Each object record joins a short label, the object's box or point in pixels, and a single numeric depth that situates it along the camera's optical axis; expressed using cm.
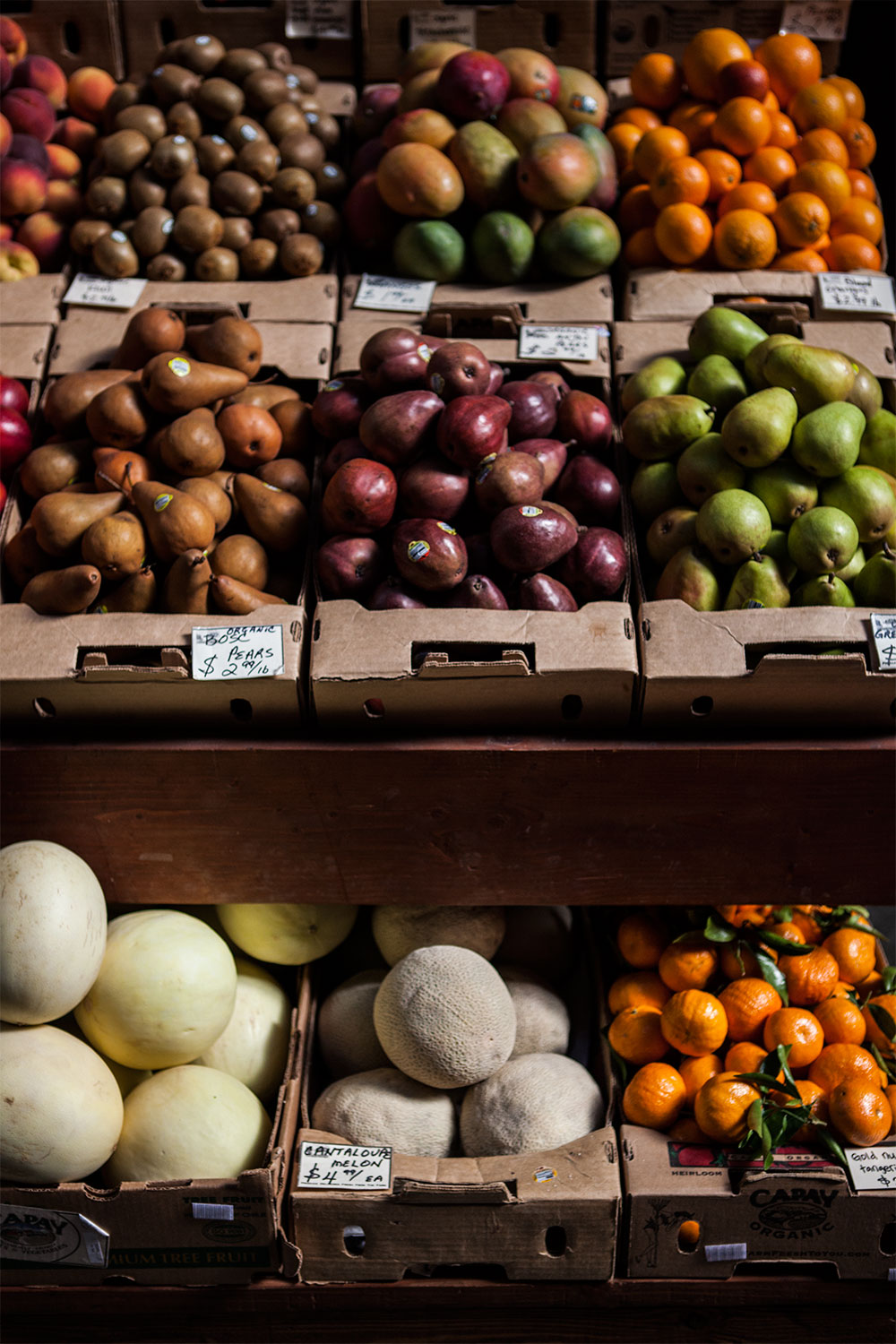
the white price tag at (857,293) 179
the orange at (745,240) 186
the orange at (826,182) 190
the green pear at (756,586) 141
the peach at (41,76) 221
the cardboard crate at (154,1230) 133
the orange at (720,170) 193
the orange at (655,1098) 142
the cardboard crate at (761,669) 134
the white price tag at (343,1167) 135
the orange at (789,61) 202
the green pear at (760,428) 144
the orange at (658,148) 193
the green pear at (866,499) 145
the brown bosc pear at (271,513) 154
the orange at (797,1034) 143
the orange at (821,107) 200
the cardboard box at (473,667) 135
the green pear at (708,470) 149
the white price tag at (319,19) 224
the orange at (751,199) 189
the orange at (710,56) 200
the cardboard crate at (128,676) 138
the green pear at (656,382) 164
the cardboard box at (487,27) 221
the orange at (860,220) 192
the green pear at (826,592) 141
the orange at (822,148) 195
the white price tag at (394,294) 186
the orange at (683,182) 189
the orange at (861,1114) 135
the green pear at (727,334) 165
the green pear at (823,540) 140
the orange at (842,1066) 140
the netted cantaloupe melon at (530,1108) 143
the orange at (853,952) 161
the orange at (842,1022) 149
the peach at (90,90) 223
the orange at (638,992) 157
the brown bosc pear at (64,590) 140
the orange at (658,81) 210
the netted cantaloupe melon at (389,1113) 144
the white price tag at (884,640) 135
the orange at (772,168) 193
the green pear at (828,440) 144
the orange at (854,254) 189
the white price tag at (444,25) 221
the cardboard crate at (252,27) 225
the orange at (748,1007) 149
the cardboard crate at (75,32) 226
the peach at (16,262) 196
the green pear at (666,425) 154
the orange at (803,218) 188
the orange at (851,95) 204
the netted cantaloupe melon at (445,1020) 145
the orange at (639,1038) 150
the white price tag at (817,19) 216
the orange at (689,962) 155
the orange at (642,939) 162
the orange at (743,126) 193
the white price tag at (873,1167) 135
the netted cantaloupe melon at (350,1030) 159
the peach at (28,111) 213
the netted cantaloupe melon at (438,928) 164
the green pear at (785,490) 146
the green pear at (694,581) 142
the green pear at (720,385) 159
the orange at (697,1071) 144
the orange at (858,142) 202
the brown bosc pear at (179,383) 155
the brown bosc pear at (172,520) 144
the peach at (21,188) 201
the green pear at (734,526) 141
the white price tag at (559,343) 175
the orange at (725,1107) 137
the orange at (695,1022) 144
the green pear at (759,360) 157
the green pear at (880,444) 153
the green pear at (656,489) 156
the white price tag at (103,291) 188
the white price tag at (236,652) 136
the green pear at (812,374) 150
